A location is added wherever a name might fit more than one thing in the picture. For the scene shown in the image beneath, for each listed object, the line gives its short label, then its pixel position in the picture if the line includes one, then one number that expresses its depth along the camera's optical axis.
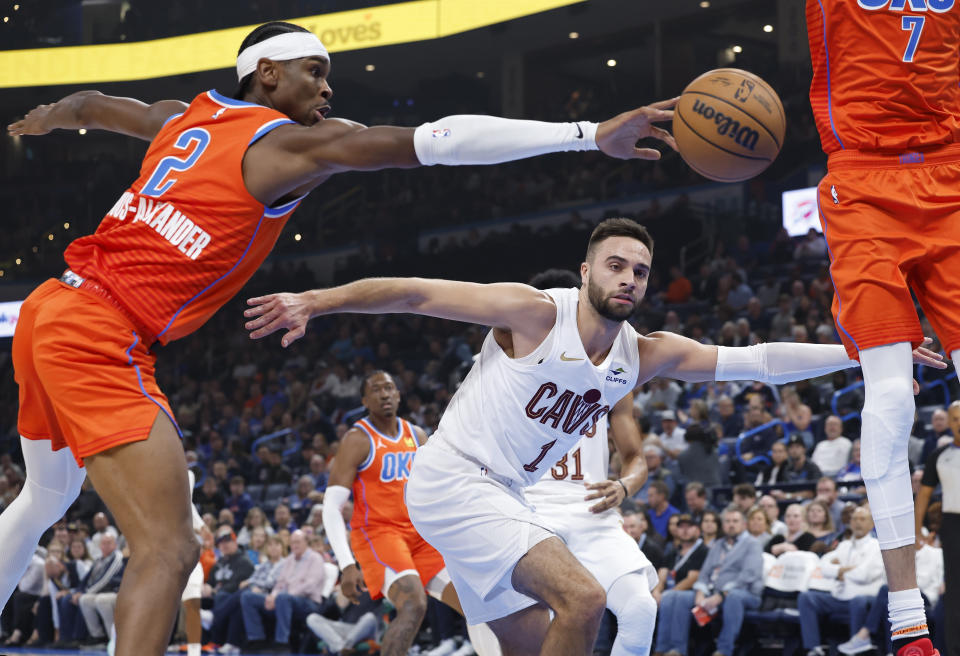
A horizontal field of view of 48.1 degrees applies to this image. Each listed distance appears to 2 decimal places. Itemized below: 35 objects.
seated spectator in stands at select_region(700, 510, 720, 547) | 9.95
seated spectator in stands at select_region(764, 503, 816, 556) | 9.52
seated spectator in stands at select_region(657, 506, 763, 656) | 9.38
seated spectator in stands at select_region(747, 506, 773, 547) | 9.77
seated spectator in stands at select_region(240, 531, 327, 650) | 12.10
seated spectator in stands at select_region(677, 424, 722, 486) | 11.85
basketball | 4.14
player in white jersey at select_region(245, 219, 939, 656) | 4.31
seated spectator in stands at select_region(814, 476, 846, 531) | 9.80
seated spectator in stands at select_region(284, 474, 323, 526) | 14.61
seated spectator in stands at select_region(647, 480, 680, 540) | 11.02
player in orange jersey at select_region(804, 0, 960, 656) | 3.53
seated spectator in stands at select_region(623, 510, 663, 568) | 10.30
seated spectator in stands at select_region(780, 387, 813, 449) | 11.90
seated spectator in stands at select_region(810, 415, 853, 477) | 10.95
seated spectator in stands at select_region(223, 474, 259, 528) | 16.03
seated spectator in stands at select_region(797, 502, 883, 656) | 8.80
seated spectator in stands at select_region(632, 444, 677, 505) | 11.90
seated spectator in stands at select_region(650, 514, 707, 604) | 9.91
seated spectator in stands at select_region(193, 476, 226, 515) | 16.47
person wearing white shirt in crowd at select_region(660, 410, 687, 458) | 12.71
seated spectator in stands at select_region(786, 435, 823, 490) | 10.73
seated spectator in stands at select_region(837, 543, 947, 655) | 8.43
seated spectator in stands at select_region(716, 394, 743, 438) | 12.91
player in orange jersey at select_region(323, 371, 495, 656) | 7.29
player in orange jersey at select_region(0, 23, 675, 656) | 3.29
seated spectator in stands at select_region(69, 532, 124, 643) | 13.75
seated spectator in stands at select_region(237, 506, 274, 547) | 13.93
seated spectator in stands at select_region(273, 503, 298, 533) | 13.80
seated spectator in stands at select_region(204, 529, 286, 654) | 12.70
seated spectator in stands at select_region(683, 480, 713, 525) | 10.63
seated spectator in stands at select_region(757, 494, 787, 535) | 9.94
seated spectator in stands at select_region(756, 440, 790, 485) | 11.02
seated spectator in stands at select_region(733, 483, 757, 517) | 10.22
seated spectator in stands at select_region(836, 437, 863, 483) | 10.48
